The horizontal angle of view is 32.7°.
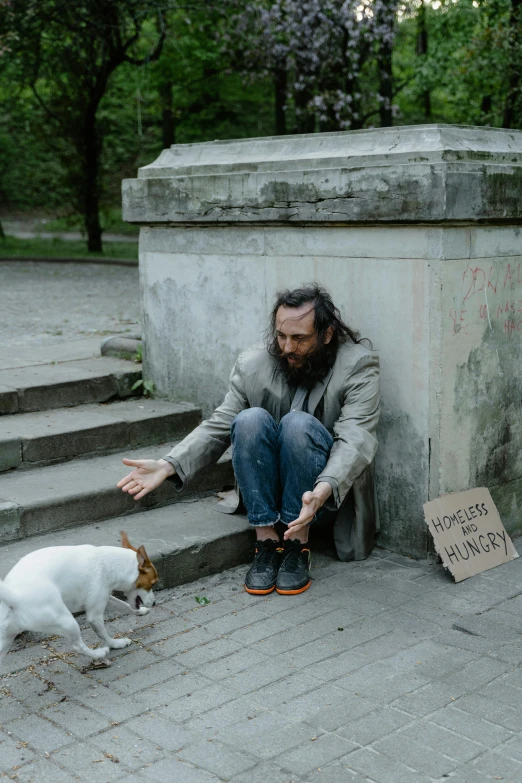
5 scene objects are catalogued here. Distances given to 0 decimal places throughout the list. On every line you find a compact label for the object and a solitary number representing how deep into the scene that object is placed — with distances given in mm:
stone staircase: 4074
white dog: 2947
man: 3920
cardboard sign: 4176
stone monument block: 4094
